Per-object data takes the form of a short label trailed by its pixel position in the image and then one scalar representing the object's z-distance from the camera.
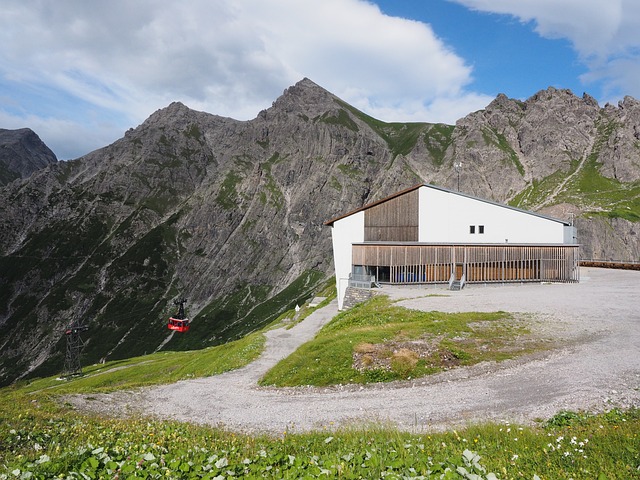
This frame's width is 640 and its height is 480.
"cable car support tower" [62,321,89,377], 87.79
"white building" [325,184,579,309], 55.28
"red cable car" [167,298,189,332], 87.31
